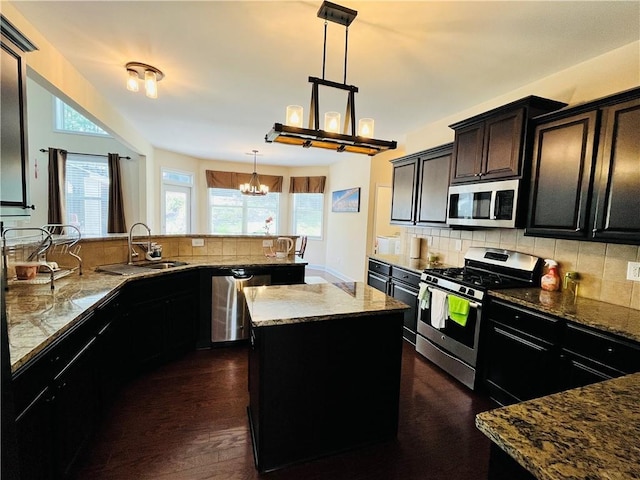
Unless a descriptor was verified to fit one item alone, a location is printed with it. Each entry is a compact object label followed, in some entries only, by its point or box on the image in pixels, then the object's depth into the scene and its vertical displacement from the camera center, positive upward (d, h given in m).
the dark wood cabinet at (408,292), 3.34 -0.79
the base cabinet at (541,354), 1.68 -0.79
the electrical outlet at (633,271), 2.03 -0.25
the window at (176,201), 6.80 +0.30
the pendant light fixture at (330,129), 1.76 +0.56
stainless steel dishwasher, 3.13 -0.94
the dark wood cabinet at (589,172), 1.82 +0.40
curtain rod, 5.27 +1.03
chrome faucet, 2.99 -0.35
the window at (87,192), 5.61 +0.33
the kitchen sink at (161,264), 2.92 -0.52
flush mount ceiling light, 2.66 +1.23
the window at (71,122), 5.46 +1.59
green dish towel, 2.57 -0.73
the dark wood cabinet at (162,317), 2.54 -0.95
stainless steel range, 2.55 -0.67
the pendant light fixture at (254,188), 6.63 +0.64
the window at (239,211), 7.88 +0.15
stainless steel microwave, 2.51 +0.21
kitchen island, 1.67 -0.91
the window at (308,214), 8.06 +0.16
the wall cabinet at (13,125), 1.46 +0.42
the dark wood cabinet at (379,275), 3.82 -0.69
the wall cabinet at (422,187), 3.38 +0.46
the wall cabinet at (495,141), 2.41 +0.78
